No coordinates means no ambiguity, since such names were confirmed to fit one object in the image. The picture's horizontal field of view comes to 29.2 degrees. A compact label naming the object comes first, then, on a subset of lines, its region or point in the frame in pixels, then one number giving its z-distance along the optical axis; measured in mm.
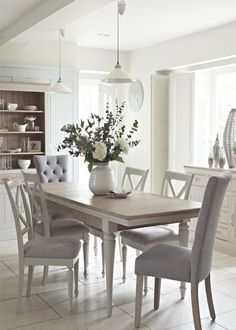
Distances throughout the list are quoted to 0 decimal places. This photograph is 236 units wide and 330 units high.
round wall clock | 7174
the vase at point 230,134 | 5277
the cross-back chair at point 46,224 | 3719
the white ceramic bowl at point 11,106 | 5926
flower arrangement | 3824
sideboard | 5008
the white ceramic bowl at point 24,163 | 6043
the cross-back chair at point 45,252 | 3377
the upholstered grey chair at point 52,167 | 5227
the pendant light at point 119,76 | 3852
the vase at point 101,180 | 3967
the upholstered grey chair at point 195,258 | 2930
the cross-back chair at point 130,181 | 4055
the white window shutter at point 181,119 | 6266
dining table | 3156
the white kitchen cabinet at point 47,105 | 5836
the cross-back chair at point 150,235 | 3691
